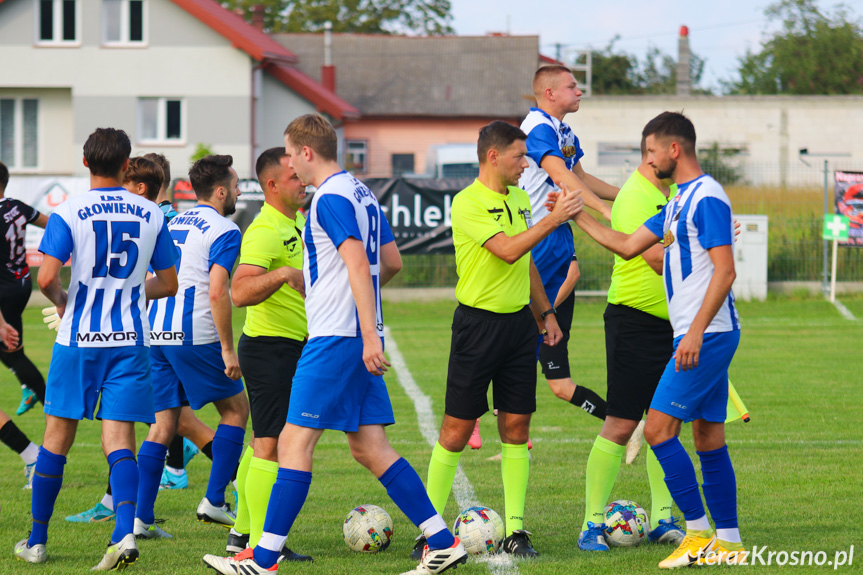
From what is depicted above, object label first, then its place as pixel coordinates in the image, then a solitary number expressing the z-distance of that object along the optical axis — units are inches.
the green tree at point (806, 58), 3944.4
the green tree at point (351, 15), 4377.5
